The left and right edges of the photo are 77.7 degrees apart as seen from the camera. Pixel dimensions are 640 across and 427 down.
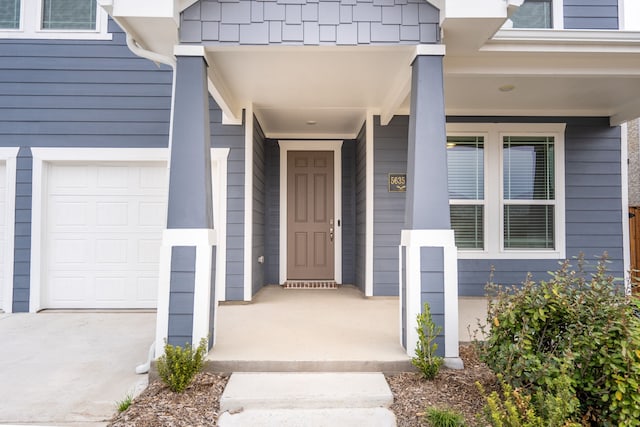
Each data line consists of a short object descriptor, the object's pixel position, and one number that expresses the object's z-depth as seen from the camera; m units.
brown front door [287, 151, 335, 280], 6.05
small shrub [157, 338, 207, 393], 2.45
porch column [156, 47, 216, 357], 2.76
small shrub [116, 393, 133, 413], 2.34
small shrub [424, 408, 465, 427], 2.06
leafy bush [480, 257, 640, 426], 1.83
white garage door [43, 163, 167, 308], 4.77
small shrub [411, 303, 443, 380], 2.59
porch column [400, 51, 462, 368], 2.81
